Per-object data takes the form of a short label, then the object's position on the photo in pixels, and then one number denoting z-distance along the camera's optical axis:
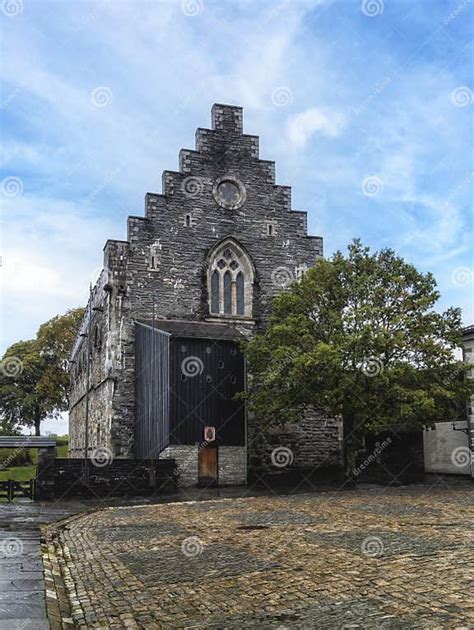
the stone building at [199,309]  25.27
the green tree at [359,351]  21.89
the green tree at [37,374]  51.03
